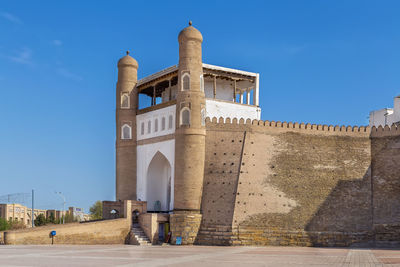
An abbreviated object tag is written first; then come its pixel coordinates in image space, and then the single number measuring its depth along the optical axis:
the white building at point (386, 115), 35.16
